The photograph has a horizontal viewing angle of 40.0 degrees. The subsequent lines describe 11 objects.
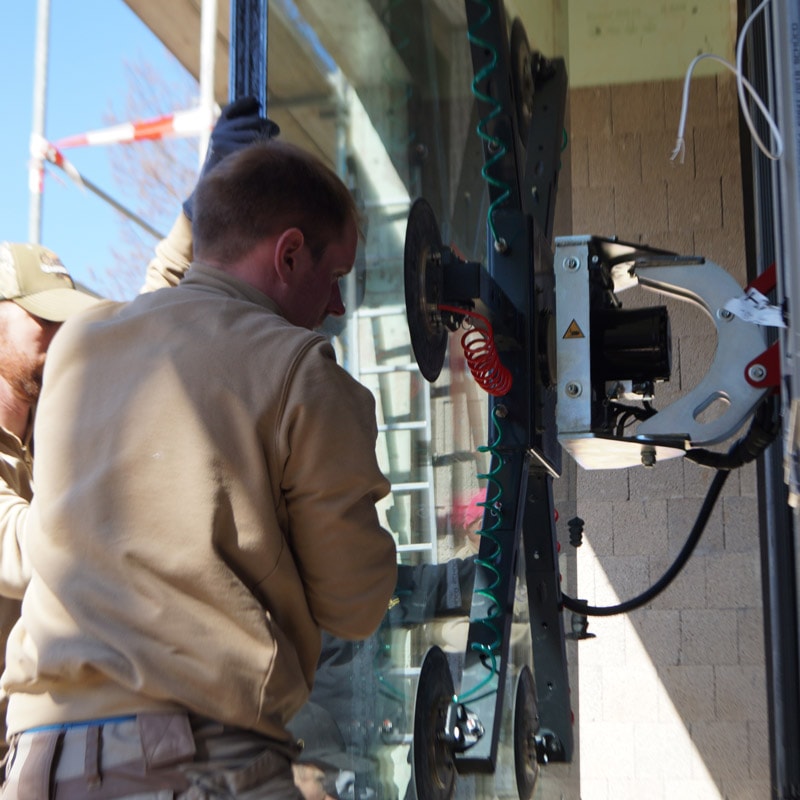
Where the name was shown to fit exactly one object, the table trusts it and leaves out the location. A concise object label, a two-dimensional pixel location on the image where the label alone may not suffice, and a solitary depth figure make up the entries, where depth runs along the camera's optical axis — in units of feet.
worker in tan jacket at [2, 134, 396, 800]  4.42
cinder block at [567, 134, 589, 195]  19.04
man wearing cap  6.75
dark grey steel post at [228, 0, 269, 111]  7.39
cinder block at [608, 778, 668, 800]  17.25
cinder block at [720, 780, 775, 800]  16.74
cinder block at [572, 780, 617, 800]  17.43
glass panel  7.80
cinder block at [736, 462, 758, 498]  17.25
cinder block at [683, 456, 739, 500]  17.67
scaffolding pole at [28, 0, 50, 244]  14.35
